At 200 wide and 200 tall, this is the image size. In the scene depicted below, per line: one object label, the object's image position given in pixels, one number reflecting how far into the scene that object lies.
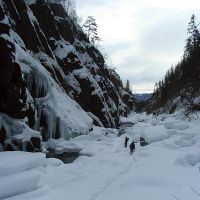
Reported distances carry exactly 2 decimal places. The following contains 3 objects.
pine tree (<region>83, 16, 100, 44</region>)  50.61
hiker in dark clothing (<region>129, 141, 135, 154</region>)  16.74
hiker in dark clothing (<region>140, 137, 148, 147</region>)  20.00
